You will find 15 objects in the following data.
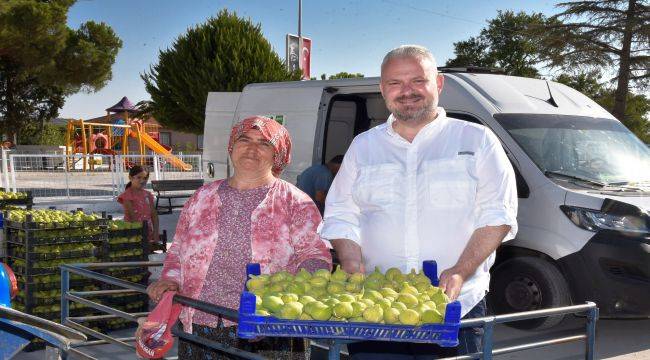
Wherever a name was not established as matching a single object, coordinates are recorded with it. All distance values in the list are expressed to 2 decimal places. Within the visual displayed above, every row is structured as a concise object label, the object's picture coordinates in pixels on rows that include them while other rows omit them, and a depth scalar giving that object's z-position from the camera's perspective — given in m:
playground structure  37.00
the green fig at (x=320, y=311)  2.12
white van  6.16
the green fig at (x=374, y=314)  2.13
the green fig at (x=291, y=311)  2.11
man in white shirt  2.77
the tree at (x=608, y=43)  30.84
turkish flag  28.39
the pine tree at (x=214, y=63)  32.06
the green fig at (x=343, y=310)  2.14
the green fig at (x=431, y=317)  2.11
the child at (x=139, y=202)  8.77
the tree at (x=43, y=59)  42.12
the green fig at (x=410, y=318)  2.10
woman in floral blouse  3.21
